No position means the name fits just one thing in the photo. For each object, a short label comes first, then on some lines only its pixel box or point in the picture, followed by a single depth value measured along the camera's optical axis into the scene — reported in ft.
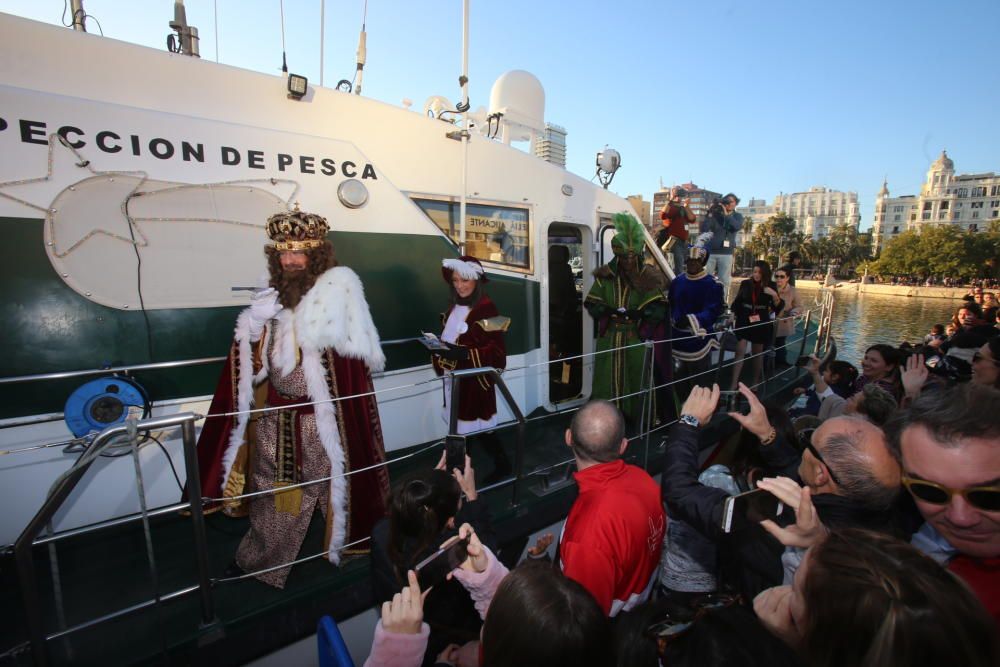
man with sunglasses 4.05
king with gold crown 7.08
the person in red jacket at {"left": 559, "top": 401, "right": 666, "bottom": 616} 5.21
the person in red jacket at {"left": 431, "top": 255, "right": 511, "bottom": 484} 9.98
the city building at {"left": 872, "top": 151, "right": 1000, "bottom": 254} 284.20
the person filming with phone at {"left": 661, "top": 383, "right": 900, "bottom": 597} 4.81
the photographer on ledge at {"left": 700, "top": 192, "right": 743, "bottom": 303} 22.70
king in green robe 13.17
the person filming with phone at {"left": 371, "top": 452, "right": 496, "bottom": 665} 5.24
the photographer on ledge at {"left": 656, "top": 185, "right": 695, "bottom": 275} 19.85
